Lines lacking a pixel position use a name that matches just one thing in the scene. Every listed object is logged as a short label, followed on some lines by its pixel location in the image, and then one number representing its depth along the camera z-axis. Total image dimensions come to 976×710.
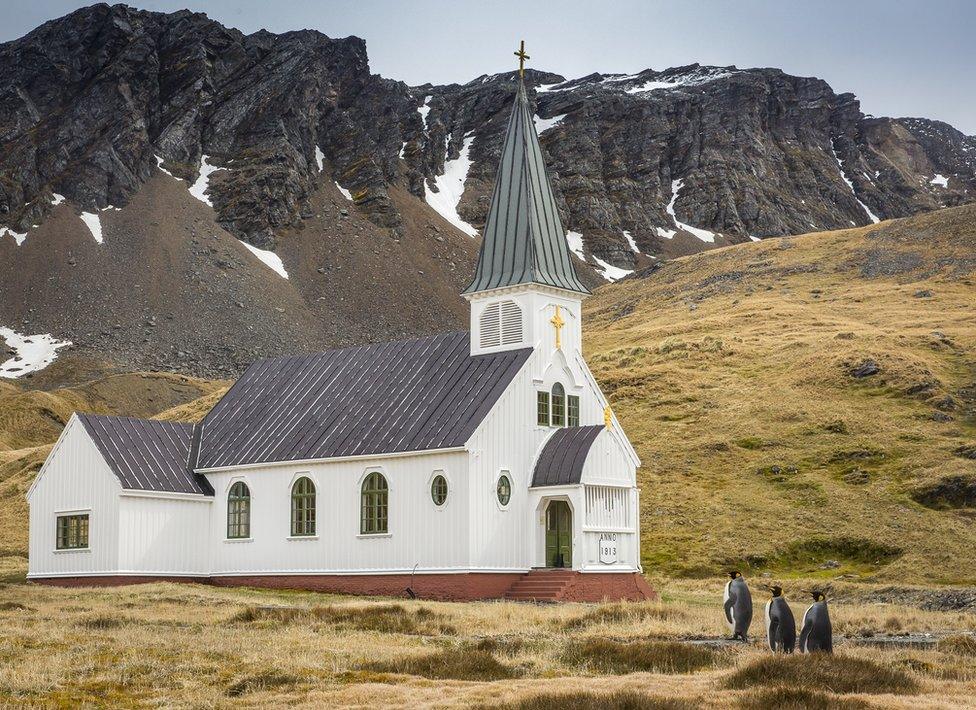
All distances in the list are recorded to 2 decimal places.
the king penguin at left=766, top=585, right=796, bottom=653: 21.75
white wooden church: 37.09
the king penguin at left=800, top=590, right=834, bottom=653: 20.69
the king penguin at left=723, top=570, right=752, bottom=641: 24.50
